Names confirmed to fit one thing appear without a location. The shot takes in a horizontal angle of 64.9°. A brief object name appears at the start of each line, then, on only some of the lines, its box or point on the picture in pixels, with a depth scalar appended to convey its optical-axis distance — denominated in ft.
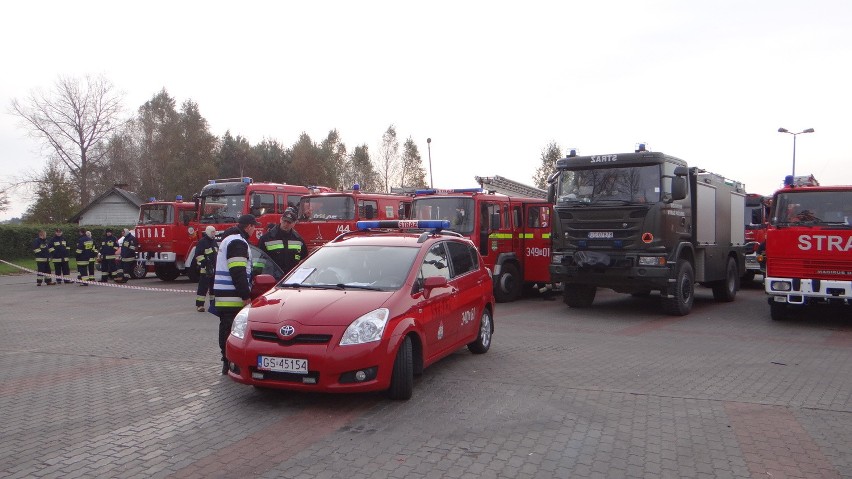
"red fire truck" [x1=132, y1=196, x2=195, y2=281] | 67.87
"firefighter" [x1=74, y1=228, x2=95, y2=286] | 71.82
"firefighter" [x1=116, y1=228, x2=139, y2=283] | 71.82
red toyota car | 19.39
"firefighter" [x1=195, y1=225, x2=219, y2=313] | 45.03
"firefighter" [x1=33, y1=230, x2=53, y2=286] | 72.49
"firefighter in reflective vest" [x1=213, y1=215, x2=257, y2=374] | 23.53
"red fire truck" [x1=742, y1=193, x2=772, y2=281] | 59.67
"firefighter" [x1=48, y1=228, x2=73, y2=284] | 70.18
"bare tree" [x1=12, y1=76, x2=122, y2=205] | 169.48
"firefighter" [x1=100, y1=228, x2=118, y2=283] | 72.23
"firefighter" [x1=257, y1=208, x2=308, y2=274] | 30.89
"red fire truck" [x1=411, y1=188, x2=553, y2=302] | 47.52
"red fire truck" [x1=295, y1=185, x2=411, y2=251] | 56.90
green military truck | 40.63
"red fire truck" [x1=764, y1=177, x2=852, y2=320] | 36.45
